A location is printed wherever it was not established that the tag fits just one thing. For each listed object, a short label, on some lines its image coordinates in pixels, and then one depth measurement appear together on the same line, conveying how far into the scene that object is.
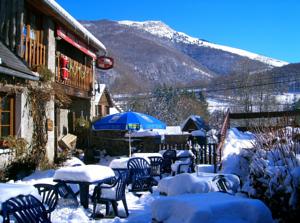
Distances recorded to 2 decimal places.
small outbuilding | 20.80
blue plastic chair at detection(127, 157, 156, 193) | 9.23
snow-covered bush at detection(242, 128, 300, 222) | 4.50
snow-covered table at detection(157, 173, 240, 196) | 5.80
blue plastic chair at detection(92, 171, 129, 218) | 7.12
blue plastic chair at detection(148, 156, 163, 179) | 11.15
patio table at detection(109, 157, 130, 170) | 10.32
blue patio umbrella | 11.12
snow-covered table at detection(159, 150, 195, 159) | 12.64
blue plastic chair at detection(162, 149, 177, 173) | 12.29
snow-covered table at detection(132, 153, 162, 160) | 11.82
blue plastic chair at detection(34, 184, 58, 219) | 5.89
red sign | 20.50
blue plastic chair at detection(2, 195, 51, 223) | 4.40
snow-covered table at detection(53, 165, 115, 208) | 7.39
